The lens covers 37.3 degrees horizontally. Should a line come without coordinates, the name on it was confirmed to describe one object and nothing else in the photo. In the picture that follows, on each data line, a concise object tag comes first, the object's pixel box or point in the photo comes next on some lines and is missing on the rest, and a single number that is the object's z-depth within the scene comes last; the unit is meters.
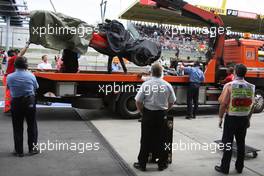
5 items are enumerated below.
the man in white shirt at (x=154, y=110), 6.00
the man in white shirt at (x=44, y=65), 12.68
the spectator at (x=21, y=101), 6.74
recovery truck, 10.48
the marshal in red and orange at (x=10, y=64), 10.36
